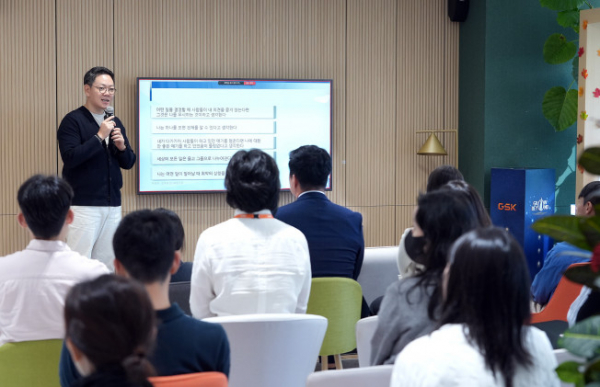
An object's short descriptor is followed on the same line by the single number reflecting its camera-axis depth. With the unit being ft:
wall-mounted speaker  21.77
